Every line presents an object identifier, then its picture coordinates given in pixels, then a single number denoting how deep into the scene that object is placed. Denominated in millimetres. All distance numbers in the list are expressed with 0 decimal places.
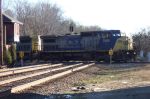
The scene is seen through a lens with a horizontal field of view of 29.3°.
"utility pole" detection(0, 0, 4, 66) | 24688
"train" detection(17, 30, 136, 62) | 33173
